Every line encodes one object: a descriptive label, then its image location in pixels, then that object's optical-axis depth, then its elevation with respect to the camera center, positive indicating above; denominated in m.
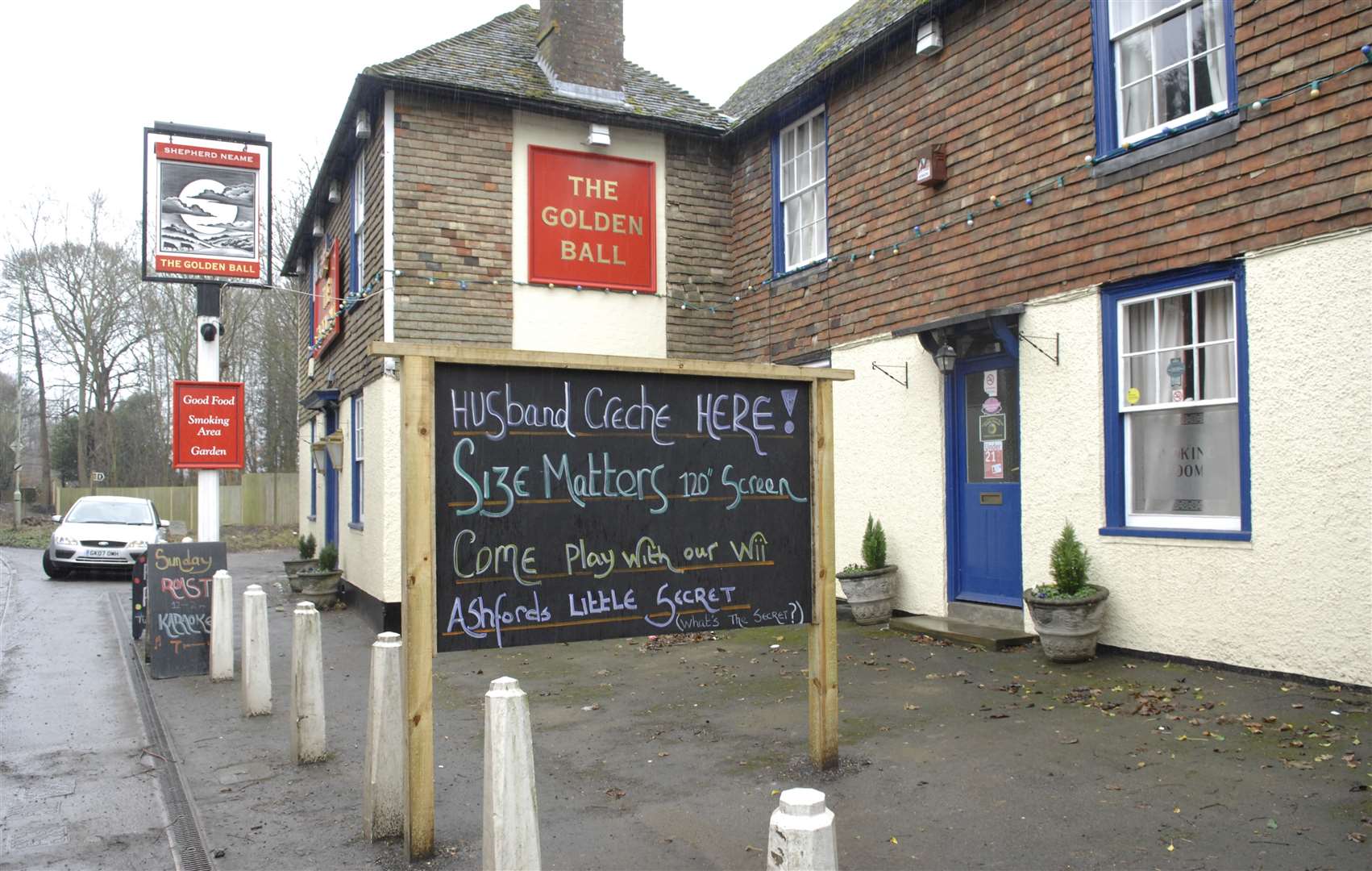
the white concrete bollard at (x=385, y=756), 4.72 -1.40
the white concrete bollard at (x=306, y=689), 6.01 -1.38
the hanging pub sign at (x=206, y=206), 9.37 +2.50
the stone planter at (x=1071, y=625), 7.37 -1.28
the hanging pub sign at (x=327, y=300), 14.77 +2.58
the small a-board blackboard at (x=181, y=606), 8.91 -1.30
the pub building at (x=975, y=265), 6.48 +1.85
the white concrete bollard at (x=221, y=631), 8.74 -1.49
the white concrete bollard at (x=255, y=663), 7.49 -1.52
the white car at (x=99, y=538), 18.22 -1.37
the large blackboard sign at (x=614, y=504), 4.53 -0.23
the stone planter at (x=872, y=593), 9.85 -1.35
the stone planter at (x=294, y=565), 15.63 -1.67
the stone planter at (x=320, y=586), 13.80 -1.73
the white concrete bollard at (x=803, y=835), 2.44 -0.93
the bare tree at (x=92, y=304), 37.00 +6.08
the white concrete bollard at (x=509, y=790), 3.69 -1.24
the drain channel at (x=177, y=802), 4.71 -1.89
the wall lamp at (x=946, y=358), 9.12 +0.90
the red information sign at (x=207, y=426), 9.42 +0.37
